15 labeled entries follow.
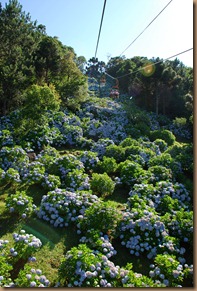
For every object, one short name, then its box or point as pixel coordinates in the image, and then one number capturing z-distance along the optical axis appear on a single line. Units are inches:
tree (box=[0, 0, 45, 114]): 766.4
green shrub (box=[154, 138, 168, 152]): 797.2
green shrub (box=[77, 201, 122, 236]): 349.7
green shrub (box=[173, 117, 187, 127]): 1344.7
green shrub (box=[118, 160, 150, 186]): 510.3
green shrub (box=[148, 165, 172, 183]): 520.2
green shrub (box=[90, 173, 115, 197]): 464.1
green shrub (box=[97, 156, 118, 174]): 559.5
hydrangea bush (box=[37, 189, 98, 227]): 374.0
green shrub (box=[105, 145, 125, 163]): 638.5
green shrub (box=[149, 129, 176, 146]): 948.0
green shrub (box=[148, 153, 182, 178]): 574.0
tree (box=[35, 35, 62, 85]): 1019.1
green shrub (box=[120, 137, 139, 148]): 716.7
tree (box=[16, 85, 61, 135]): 685.3
